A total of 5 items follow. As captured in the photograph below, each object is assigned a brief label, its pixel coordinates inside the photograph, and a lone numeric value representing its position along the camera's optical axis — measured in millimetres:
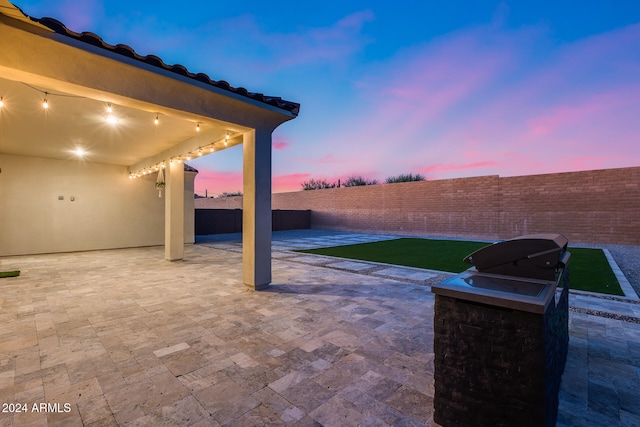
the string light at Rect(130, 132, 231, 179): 5601
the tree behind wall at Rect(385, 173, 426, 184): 26864
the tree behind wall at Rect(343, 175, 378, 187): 34312
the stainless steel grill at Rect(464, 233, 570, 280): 1717
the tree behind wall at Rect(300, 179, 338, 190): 36844
